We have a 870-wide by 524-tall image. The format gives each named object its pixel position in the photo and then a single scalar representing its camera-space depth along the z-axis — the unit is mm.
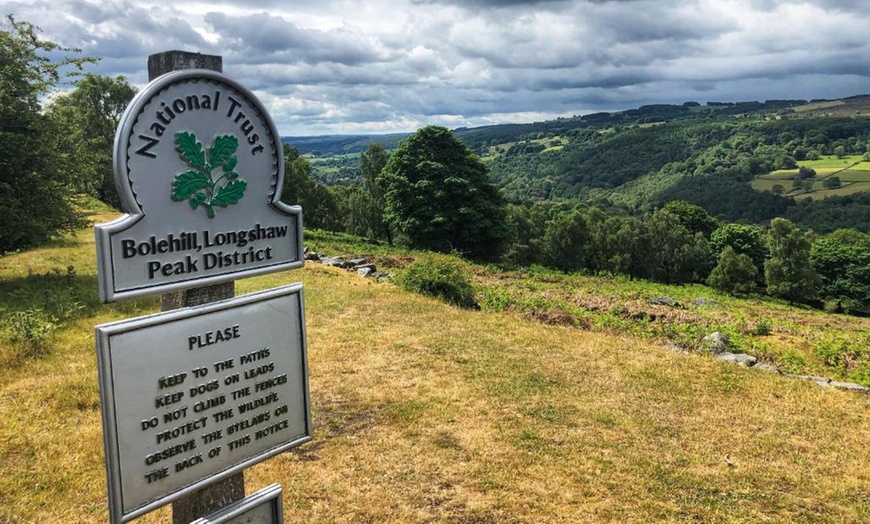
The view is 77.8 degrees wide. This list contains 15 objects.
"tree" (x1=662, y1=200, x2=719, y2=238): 66750
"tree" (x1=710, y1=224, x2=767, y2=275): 57875
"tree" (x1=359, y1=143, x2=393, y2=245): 46594
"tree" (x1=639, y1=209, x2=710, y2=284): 54406
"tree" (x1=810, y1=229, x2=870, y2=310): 51188
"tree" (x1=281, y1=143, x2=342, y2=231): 41375
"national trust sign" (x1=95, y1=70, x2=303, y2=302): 3051
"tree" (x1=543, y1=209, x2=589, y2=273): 51606
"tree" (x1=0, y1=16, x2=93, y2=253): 14242
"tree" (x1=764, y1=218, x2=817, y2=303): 47562
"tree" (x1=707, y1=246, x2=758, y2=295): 49250
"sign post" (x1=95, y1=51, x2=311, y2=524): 3090
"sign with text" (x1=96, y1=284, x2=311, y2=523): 3125
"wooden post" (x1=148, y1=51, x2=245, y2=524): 3379
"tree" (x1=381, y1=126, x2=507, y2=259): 36375
